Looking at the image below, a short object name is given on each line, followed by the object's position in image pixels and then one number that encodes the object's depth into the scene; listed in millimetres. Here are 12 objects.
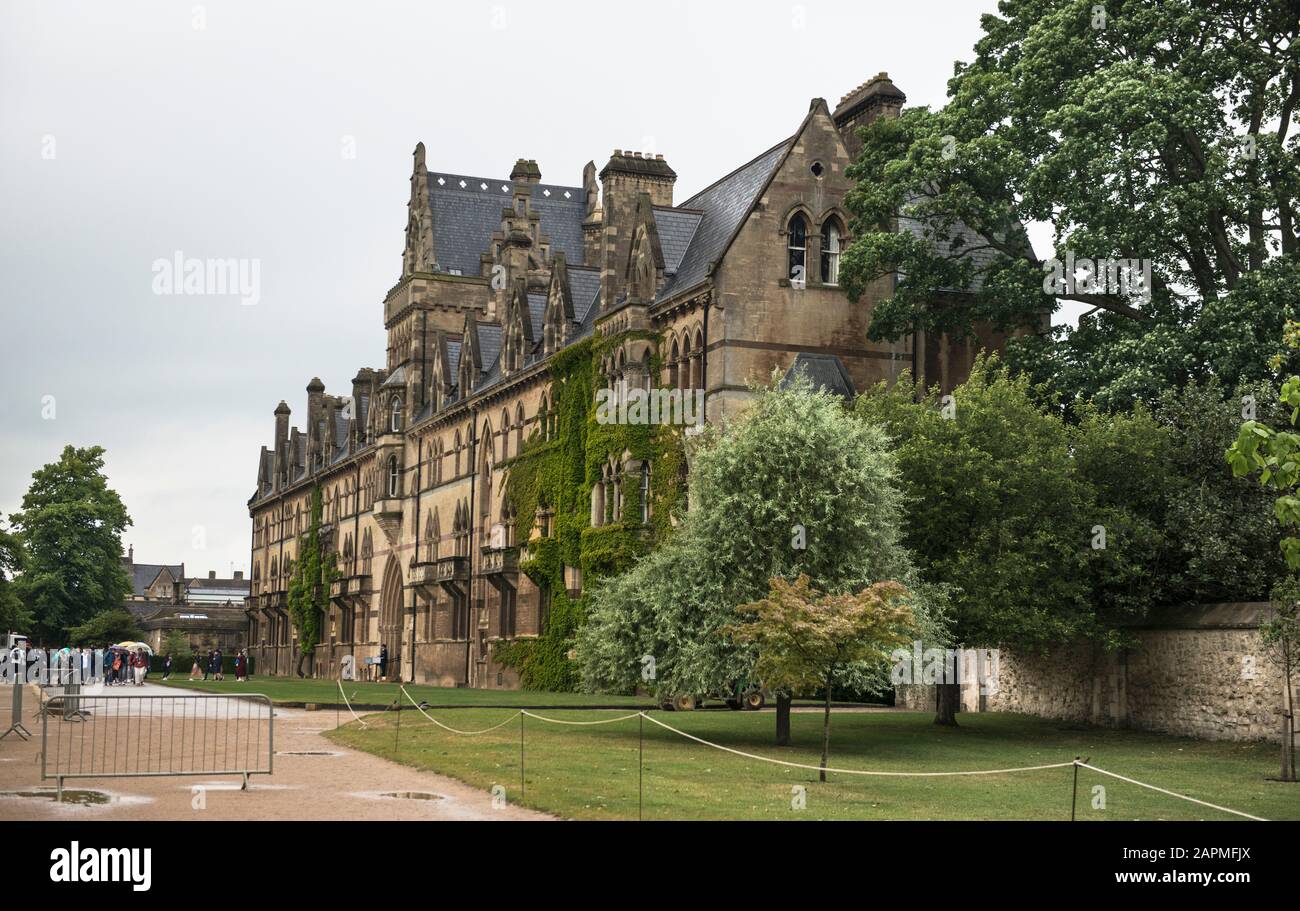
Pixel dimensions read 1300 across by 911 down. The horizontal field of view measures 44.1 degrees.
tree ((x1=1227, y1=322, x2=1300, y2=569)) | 15172
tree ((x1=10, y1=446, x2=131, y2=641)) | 94062
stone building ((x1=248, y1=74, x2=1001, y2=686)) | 45188
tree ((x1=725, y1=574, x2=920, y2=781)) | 25906
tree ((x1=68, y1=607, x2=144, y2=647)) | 88250
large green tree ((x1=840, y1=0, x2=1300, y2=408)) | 37469
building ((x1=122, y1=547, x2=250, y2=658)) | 120938
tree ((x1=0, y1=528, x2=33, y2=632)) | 83062
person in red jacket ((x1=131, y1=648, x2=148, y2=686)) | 62688
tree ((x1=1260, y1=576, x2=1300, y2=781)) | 25922
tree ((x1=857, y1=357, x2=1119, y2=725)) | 33156
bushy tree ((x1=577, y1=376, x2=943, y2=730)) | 30875
